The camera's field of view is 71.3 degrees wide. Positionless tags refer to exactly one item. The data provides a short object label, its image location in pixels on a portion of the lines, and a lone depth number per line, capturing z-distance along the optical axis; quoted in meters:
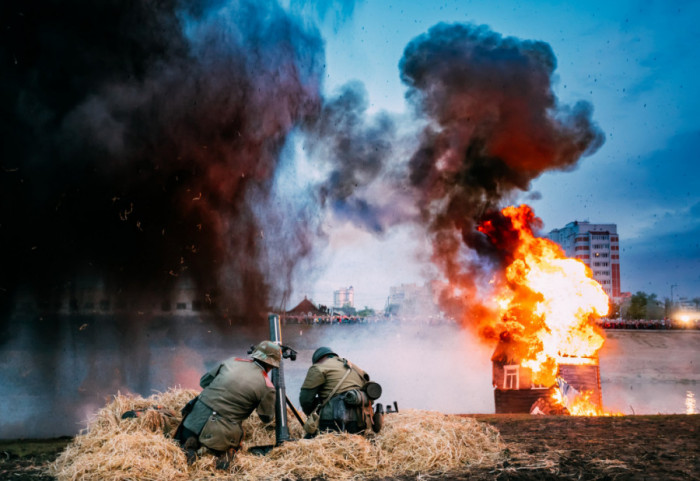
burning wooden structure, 18.02
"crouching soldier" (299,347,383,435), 8.87
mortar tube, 8.73
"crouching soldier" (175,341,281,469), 7.79
